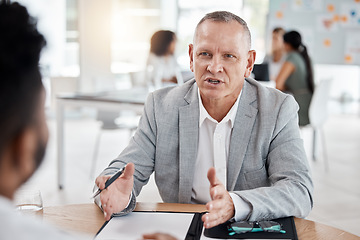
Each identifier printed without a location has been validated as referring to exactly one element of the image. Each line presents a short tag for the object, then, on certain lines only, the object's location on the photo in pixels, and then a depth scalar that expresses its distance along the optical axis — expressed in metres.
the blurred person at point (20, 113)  0.64
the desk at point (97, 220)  1.30
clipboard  1.25
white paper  1.26
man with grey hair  1.66
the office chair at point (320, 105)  4.61
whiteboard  7.30
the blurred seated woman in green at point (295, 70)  5.00
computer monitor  5.94
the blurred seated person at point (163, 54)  5.61
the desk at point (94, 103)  3.74
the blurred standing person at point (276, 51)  6.17
